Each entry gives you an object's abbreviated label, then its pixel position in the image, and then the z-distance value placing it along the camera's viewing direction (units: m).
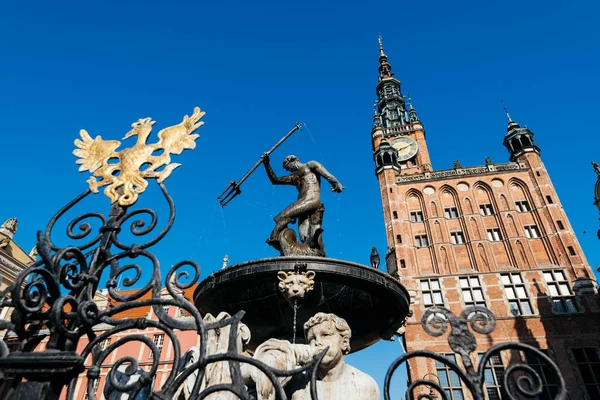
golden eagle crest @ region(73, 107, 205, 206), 2.33
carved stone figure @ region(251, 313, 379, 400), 2.30
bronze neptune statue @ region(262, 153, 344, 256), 4.51
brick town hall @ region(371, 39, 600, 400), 16.67
